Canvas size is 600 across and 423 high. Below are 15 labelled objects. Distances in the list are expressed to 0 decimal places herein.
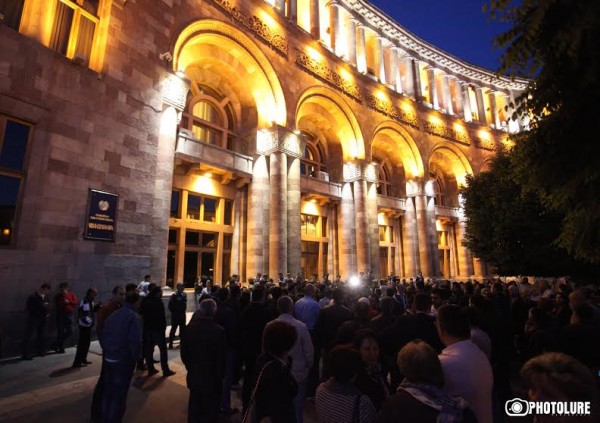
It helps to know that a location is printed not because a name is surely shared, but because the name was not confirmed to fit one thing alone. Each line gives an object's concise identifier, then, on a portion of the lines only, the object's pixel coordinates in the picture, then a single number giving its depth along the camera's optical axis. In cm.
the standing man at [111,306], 465
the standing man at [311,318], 503
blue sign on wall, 816
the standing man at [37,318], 667
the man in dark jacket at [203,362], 362
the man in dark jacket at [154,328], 592
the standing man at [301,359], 368
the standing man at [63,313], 707
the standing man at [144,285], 840
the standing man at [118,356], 382
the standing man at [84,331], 635
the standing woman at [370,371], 228
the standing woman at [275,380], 225
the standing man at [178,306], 747
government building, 758
